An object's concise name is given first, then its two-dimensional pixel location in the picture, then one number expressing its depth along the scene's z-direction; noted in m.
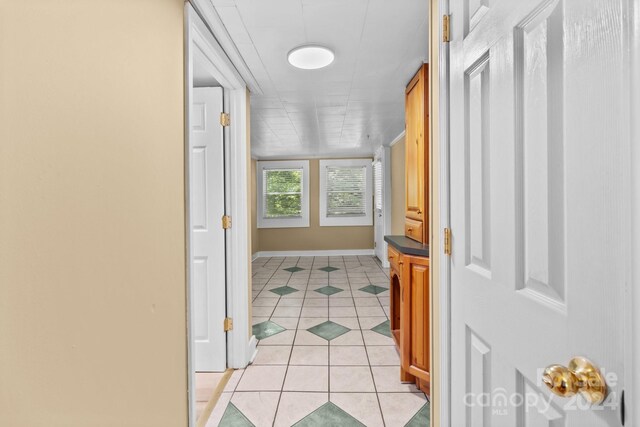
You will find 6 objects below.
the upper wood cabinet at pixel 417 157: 1.97
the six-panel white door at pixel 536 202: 0.48
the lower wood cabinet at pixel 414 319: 1.75
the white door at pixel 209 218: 2.08
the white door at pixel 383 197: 5.41
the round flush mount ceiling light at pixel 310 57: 1.81
